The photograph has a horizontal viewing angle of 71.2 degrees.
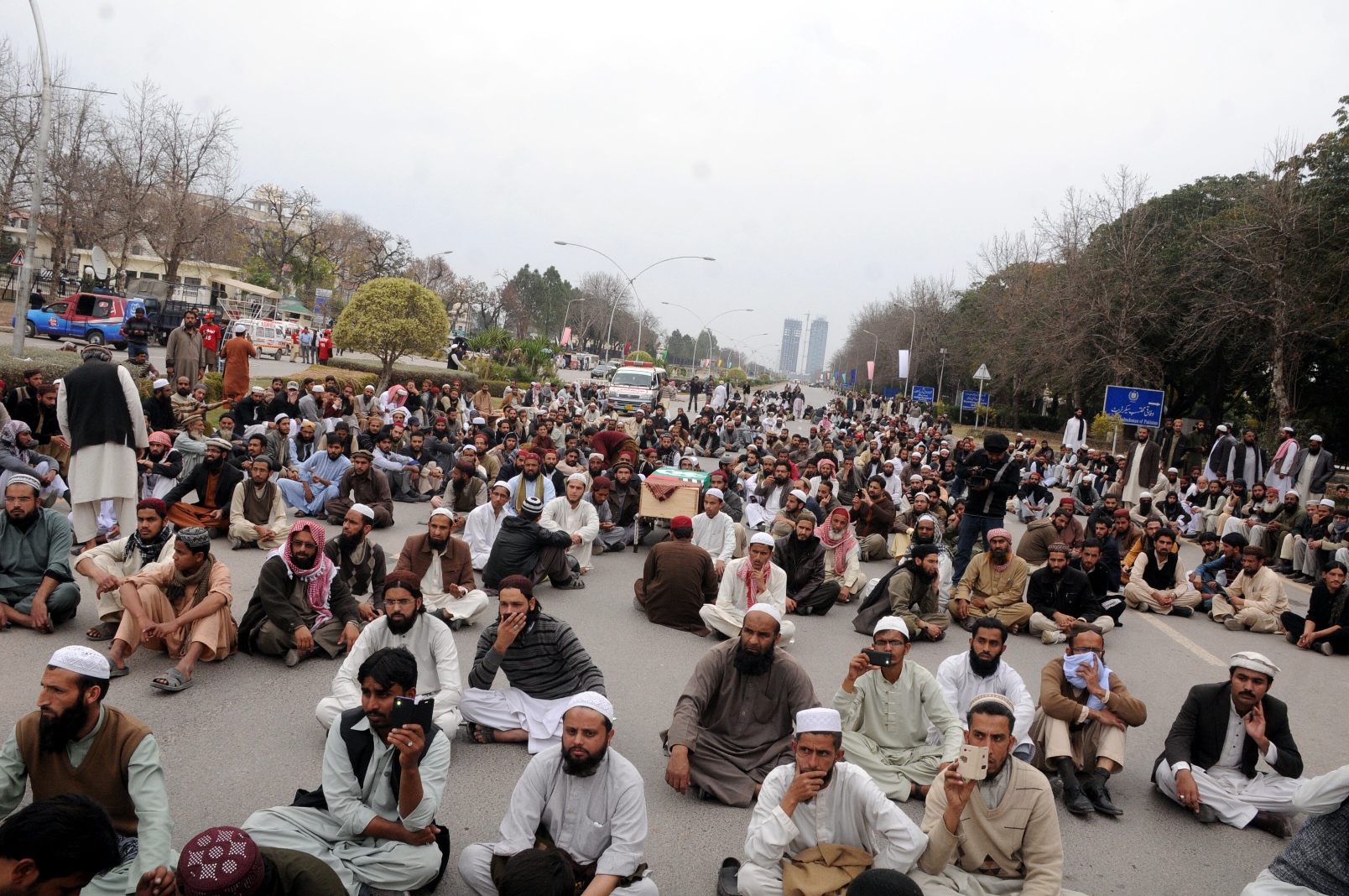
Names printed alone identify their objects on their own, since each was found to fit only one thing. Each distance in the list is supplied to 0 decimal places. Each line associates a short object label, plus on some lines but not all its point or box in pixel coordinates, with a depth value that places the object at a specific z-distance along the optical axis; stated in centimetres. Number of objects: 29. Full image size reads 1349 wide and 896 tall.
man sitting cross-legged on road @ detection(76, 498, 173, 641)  661
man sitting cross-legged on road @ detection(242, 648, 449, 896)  376
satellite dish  2667
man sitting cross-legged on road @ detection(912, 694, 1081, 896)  395
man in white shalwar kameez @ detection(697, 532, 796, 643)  802
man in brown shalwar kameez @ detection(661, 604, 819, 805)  516
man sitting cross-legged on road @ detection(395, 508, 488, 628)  783
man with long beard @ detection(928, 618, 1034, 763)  553
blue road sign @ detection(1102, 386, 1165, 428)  2261
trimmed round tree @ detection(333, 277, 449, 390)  2680
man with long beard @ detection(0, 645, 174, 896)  362
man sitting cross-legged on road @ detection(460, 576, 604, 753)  564
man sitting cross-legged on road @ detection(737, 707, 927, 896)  385
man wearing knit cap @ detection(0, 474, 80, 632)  662
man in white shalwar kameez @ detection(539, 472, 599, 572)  1055
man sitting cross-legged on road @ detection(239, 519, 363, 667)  660
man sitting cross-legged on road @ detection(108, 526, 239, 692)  614
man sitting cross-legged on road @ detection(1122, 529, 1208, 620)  1089
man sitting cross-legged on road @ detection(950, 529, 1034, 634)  902
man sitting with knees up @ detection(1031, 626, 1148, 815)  555
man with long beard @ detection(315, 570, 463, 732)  534
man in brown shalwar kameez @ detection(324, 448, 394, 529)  1162
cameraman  952
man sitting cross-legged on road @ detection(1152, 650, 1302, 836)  523
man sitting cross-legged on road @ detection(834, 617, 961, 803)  533
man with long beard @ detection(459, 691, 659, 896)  382
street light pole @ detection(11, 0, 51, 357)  1666
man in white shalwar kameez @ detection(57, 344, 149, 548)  830
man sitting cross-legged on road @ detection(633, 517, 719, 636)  865
